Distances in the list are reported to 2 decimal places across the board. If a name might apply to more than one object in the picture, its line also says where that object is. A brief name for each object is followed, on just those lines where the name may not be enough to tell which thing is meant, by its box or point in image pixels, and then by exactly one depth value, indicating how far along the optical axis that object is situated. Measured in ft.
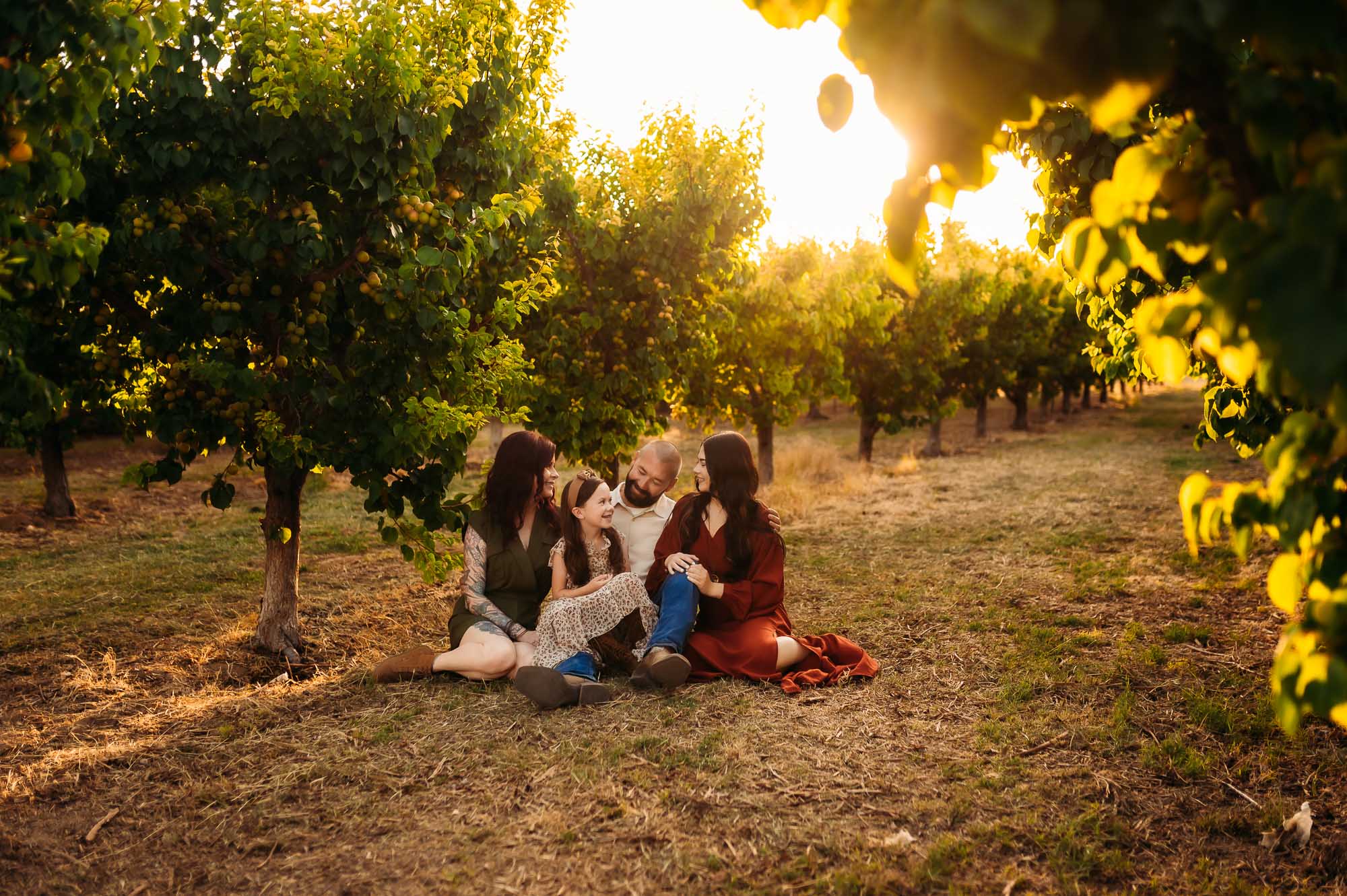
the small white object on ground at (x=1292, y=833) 11.54
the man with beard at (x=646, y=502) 19.45
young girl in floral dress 16.08
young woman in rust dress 17.70
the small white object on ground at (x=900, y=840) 11.30
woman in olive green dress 18.20
